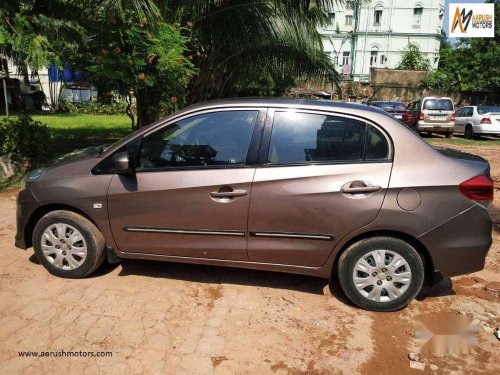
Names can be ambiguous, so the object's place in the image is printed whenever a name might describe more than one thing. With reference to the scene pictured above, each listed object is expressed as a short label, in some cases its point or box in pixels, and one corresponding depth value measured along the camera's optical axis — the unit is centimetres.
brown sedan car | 337
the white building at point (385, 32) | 4509
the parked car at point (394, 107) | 1909
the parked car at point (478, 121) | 1709
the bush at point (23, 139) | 800
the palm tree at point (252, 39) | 975
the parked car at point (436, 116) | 1730
